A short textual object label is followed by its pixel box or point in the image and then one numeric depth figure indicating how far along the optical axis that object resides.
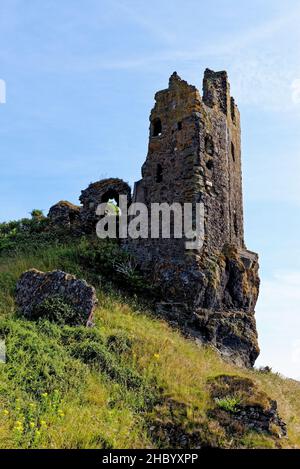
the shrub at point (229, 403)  9.51
